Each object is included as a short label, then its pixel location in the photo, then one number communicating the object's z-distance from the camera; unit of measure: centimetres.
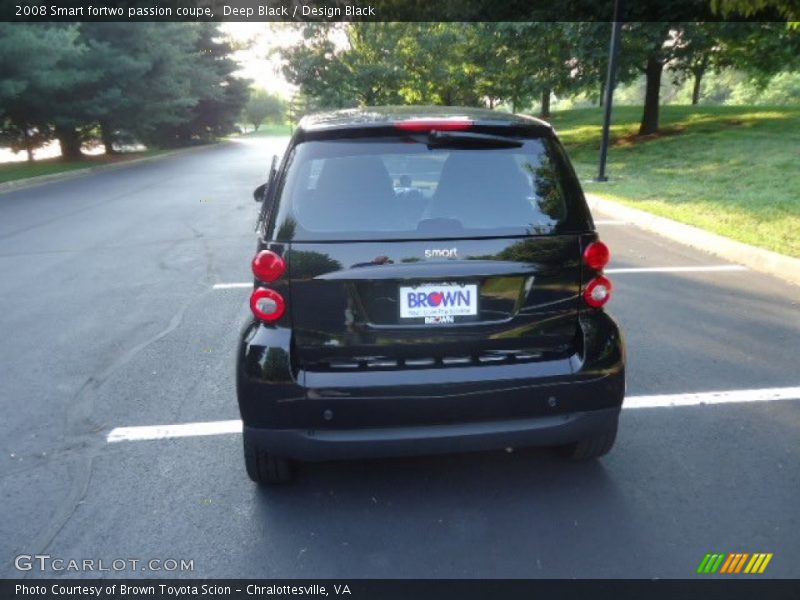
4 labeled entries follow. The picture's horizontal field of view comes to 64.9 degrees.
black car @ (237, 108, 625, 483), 274
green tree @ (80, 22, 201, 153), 2636
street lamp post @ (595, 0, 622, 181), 1270
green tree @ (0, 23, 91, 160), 1906
